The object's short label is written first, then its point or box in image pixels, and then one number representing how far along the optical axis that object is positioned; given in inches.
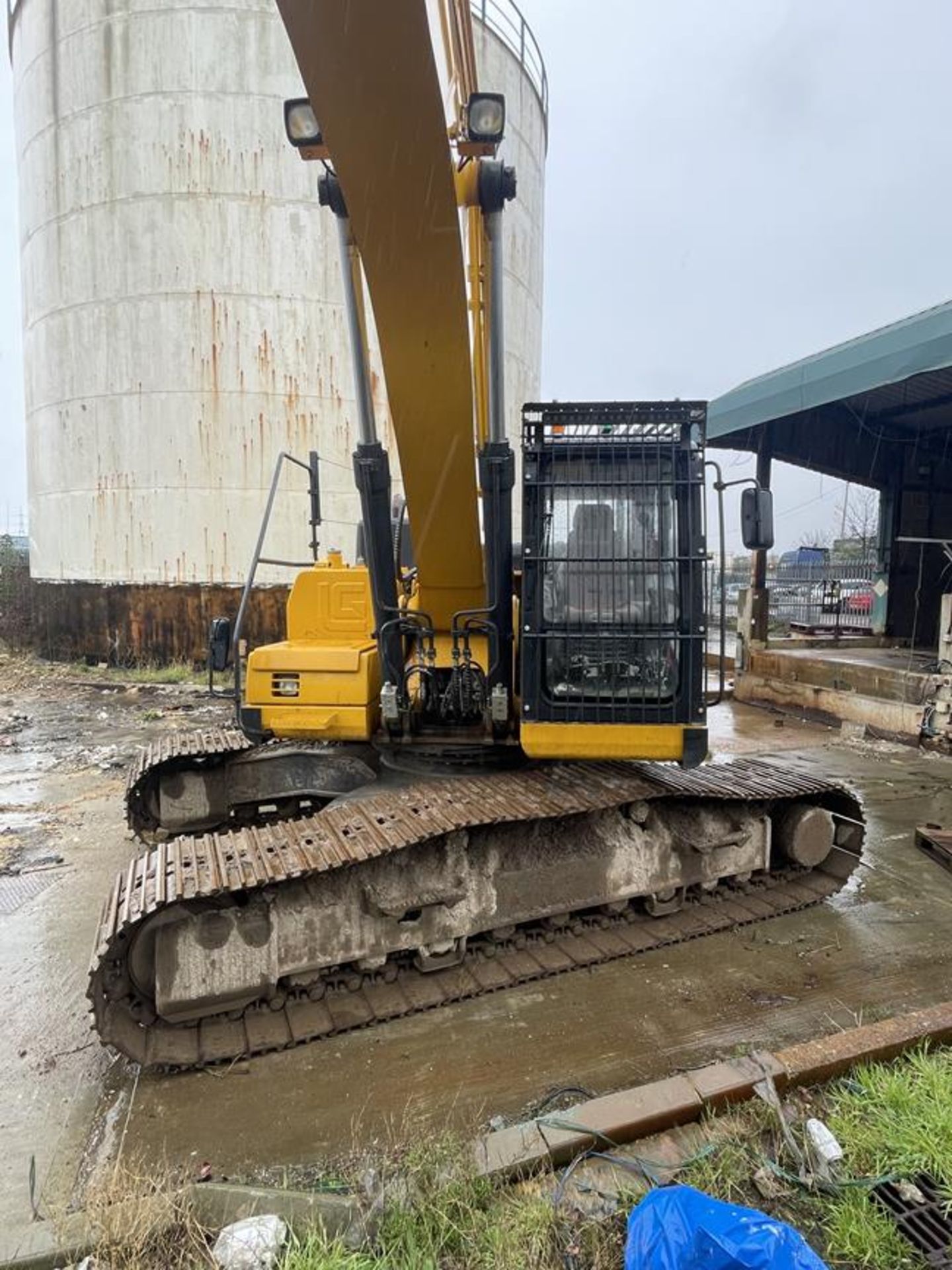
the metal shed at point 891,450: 454.9
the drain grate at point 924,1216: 81.5
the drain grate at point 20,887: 177.5
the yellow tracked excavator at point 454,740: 118.4
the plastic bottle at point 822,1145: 93.1
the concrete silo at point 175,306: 467.5
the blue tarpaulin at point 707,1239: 71.6
